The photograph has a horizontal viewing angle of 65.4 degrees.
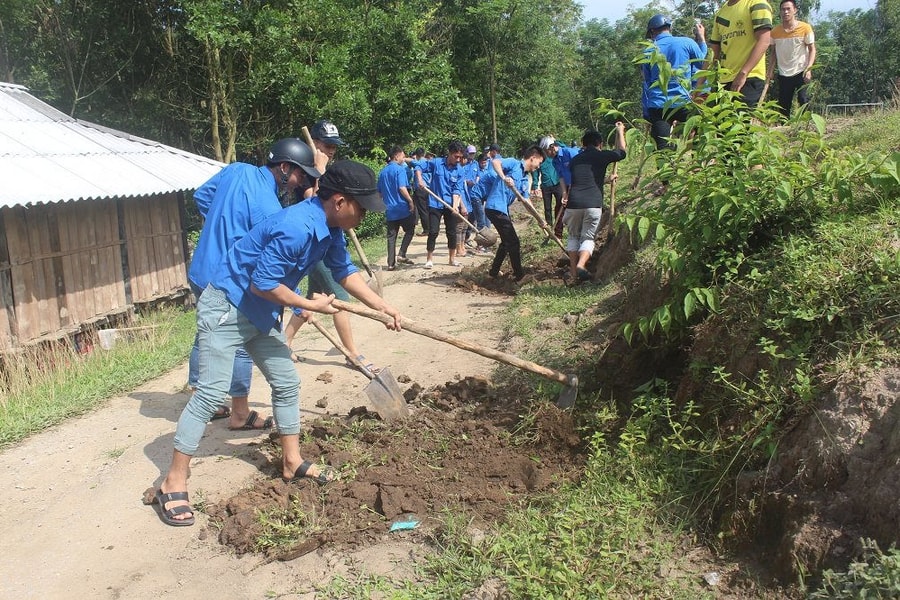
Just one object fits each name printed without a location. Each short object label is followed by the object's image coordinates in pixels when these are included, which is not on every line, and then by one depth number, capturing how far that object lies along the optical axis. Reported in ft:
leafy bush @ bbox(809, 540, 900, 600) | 7.95
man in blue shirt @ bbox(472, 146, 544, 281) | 30.91
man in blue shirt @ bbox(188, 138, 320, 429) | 15.07
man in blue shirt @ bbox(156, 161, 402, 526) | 12.42
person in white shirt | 23.89
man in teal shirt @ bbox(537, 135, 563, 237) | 41.57
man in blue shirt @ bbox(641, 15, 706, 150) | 21.90
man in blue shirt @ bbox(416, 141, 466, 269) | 39.55
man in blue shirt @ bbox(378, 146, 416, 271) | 38.83
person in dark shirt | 26.50
